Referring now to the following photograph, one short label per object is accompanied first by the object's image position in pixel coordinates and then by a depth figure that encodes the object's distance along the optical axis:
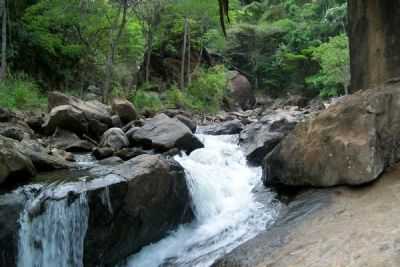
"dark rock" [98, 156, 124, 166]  7.93
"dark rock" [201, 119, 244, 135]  13.95
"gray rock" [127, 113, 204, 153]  9.76
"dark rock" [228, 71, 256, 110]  27.47
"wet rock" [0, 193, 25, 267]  5.15
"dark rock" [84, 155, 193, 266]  5.62
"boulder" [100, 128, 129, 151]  9.43
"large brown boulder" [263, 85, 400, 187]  5.53
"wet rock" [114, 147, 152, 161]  8.54
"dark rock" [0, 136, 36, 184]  5.89
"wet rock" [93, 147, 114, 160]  8.59
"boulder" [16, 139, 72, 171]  6.93
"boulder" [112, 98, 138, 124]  12.32
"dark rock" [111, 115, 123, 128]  11.55
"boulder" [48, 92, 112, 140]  10.54
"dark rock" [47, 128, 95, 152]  9.29
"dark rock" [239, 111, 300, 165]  9.79
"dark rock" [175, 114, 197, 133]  13.08
